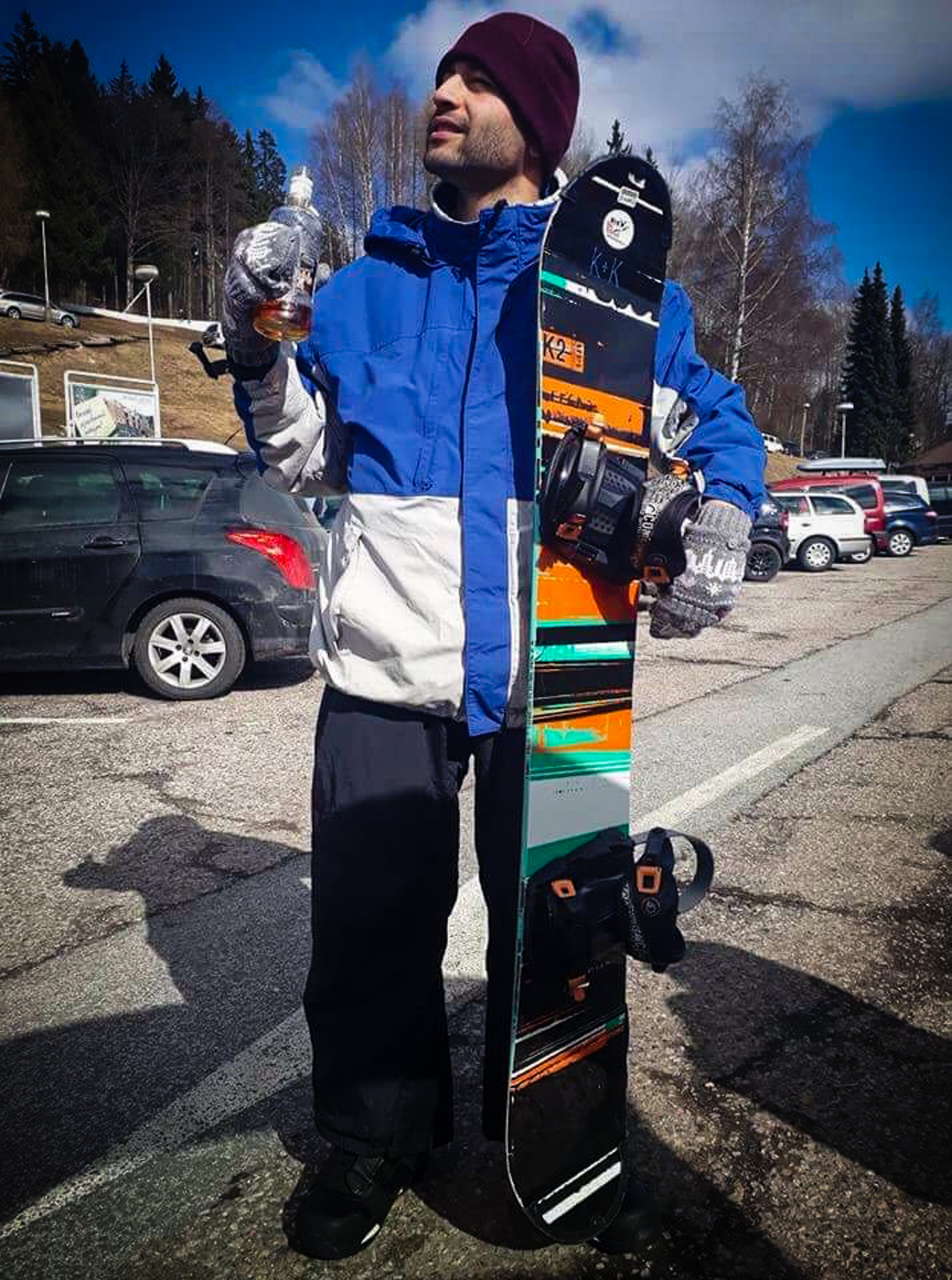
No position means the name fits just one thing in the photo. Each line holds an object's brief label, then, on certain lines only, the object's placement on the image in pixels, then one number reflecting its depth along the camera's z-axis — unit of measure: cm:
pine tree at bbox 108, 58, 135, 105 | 5572
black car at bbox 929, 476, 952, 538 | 2670
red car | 1930
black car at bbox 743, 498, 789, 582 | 1530
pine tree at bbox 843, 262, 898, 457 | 6356
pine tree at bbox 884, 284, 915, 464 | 6606
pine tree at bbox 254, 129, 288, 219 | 7375
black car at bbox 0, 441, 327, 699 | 556
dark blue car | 2188
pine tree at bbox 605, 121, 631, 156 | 4206
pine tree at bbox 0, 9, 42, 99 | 6138
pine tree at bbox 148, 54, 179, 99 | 6838
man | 159
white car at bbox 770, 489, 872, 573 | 1769
